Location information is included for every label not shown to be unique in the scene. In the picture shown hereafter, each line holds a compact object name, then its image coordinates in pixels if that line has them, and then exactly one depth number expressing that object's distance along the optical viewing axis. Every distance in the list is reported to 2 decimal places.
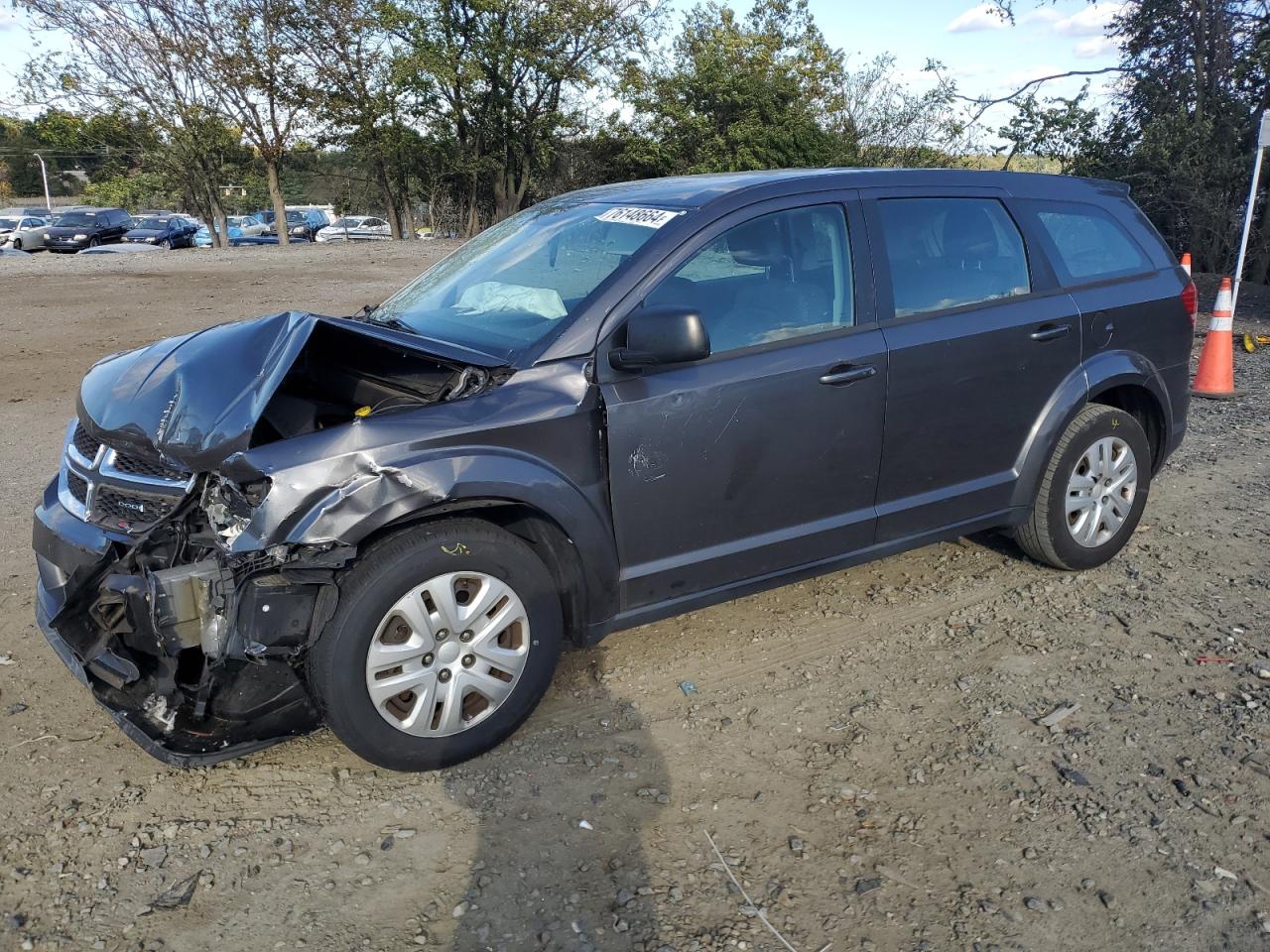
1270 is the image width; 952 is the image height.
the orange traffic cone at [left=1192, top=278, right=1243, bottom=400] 8.48
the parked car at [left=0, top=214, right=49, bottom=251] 31.05
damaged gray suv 3.09
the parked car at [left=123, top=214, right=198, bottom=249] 31.50
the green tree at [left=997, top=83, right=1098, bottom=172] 16.64
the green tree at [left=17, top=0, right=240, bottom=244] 24.59
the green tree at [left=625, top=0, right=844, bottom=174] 27.95
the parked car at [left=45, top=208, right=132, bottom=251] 31.08
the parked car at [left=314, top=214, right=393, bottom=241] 35.09
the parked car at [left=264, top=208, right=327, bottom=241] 37.34
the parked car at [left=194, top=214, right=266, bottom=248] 34.25
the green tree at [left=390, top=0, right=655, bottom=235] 26.73
